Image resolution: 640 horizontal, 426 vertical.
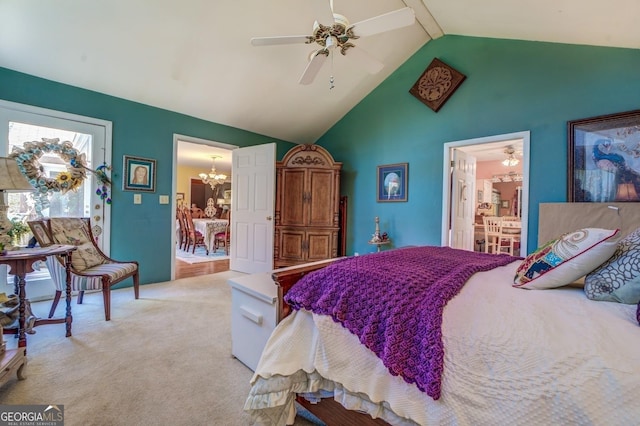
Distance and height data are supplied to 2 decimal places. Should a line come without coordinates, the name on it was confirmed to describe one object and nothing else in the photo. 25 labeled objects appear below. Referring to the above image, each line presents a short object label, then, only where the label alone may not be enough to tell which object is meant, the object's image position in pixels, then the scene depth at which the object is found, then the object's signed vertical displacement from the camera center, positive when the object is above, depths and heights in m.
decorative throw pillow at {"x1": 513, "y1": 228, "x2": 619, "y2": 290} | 1.16 -0.20
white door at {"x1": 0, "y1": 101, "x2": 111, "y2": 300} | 2.79 +0.60
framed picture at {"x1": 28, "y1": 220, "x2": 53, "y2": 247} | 2.31 -0.25
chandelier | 7.18 +0.81
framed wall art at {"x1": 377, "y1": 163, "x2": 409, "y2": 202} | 4.04 +0.45
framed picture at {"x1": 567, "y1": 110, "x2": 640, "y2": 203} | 2.45 +0.55
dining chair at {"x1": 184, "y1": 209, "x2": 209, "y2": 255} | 6.12 -0.59
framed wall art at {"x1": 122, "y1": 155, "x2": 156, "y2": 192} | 3.47 +0.42
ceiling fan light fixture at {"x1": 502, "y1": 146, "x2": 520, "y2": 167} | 5.09 +1.15
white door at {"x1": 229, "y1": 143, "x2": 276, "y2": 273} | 4.16 +0.01
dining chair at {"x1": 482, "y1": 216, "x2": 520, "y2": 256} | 5.17 -0.42
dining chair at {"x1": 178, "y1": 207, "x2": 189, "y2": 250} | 6.28 -0.47
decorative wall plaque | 3.55 +1.74
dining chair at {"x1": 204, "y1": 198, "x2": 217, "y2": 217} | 7.50 -0.10
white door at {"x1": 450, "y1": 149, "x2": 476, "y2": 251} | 3.63 +0.20
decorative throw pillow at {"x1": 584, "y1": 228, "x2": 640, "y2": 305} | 1.06 -0.25
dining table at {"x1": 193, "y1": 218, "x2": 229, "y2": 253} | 5.84 -0.47
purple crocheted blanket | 0.92 -0.38
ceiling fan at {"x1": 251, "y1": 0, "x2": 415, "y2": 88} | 1.90 +1.38
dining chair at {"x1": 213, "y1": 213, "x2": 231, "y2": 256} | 6.13 -0.70
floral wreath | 2.74 +0.39
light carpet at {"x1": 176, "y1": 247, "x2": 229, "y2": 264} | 5.38 -1.04
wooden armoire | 4.34 +0.00
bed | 0.71 -0.48
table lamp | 1.87 +0.13
